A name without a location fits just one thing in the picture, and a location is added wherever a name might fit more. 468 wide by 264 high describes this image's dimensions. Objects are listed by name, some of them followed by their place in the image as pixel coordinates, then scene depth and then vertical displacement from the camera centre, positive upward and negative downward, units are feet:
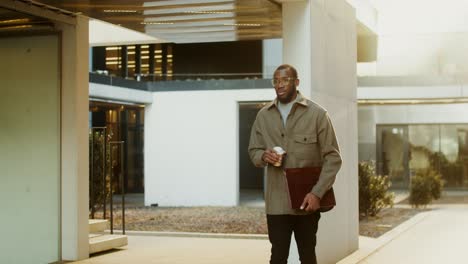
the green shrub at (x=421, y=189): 67.15 -3.71
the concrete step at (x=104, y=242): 32.07 -4.15
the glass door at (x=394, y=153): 97.50 -0.67
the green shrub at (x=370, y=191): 51.90 -2.98
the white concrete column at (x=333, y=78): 26.09 +2.66
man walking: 16.53 -0.08
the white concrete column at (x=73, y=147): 29.78 +0.07
